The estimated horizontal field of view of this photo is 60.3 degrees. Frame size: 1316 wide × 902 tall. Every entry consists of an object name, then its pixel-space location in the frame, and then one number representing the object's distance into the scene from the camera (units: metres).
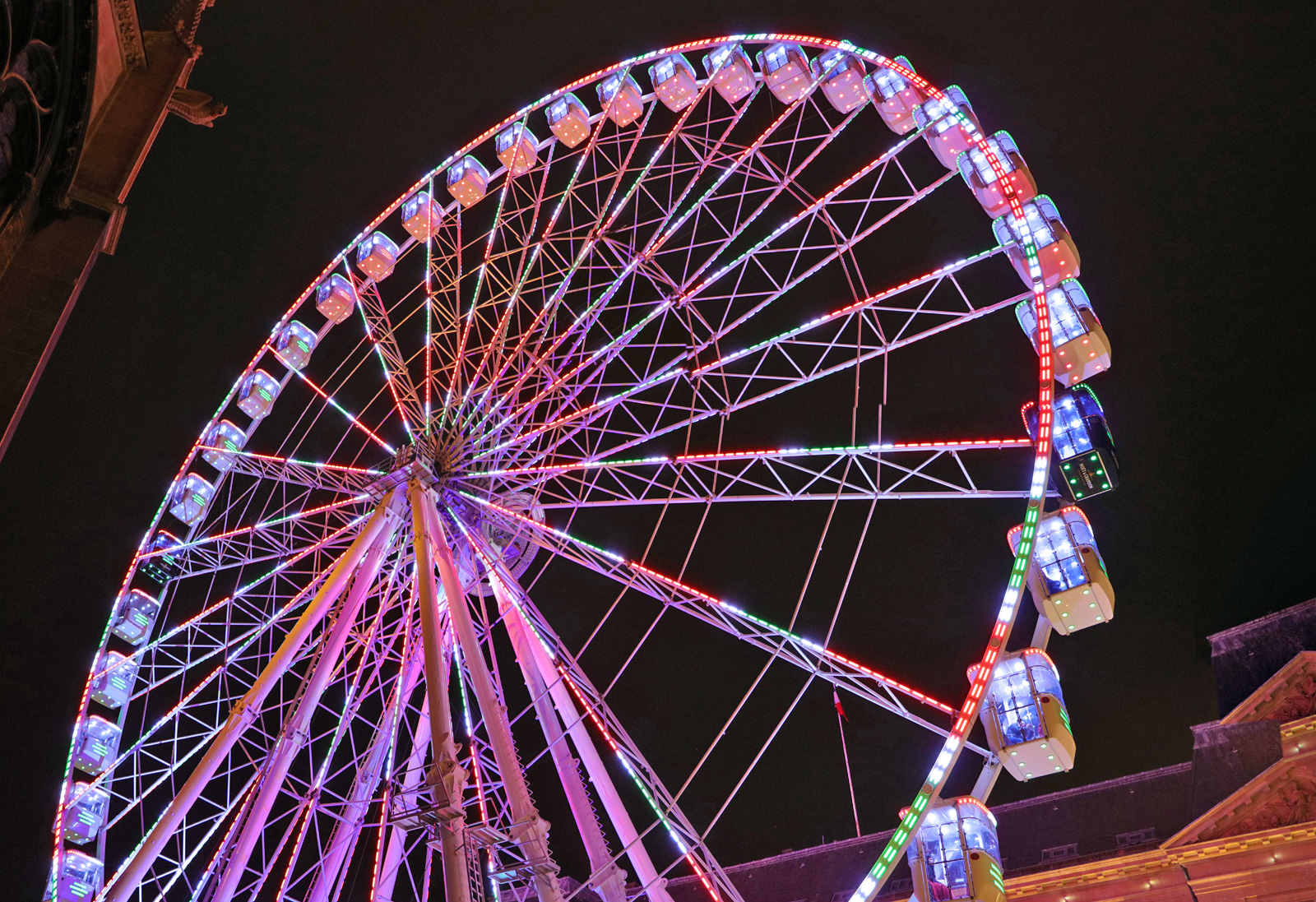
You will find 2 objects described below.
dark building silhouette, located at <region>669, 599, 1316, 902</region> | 22.33
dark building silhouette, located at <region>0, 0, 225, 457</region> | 10.92
